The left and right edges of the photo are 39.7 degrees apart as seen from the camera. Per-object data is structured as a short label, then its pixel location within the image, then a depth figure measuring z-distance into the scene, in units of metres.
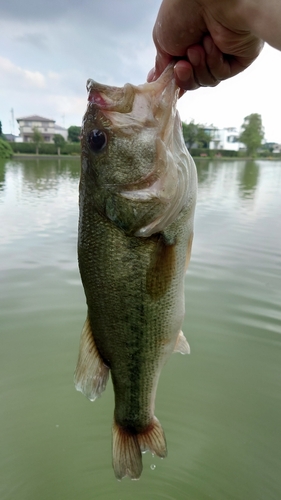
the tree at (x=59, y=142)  58.06
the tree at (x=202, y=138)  84.38
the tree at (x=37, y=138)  59.58
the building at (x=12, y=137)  89.15
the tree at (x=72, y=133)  72.12
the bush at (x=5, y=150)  46.49
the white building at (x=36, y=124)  80.00
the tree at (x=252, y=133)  87.81
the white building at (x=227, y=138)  105.56
